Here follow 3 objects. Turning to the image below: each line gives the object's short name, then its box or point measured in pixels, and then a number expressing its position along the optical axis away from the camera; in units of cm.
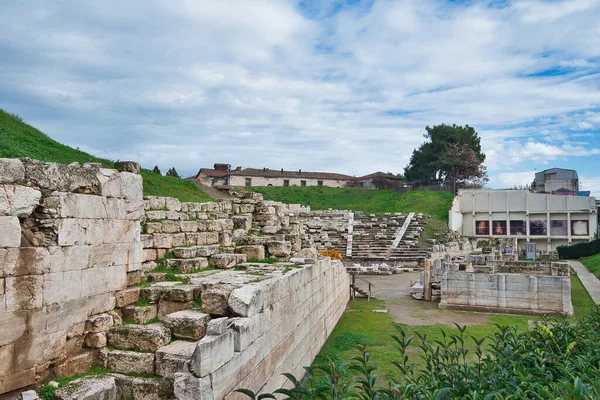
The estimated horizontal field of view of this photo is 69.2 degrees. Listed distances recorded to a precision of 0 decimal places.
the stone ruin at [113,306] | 470
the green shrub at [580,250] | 3256
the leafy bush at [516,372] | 331
